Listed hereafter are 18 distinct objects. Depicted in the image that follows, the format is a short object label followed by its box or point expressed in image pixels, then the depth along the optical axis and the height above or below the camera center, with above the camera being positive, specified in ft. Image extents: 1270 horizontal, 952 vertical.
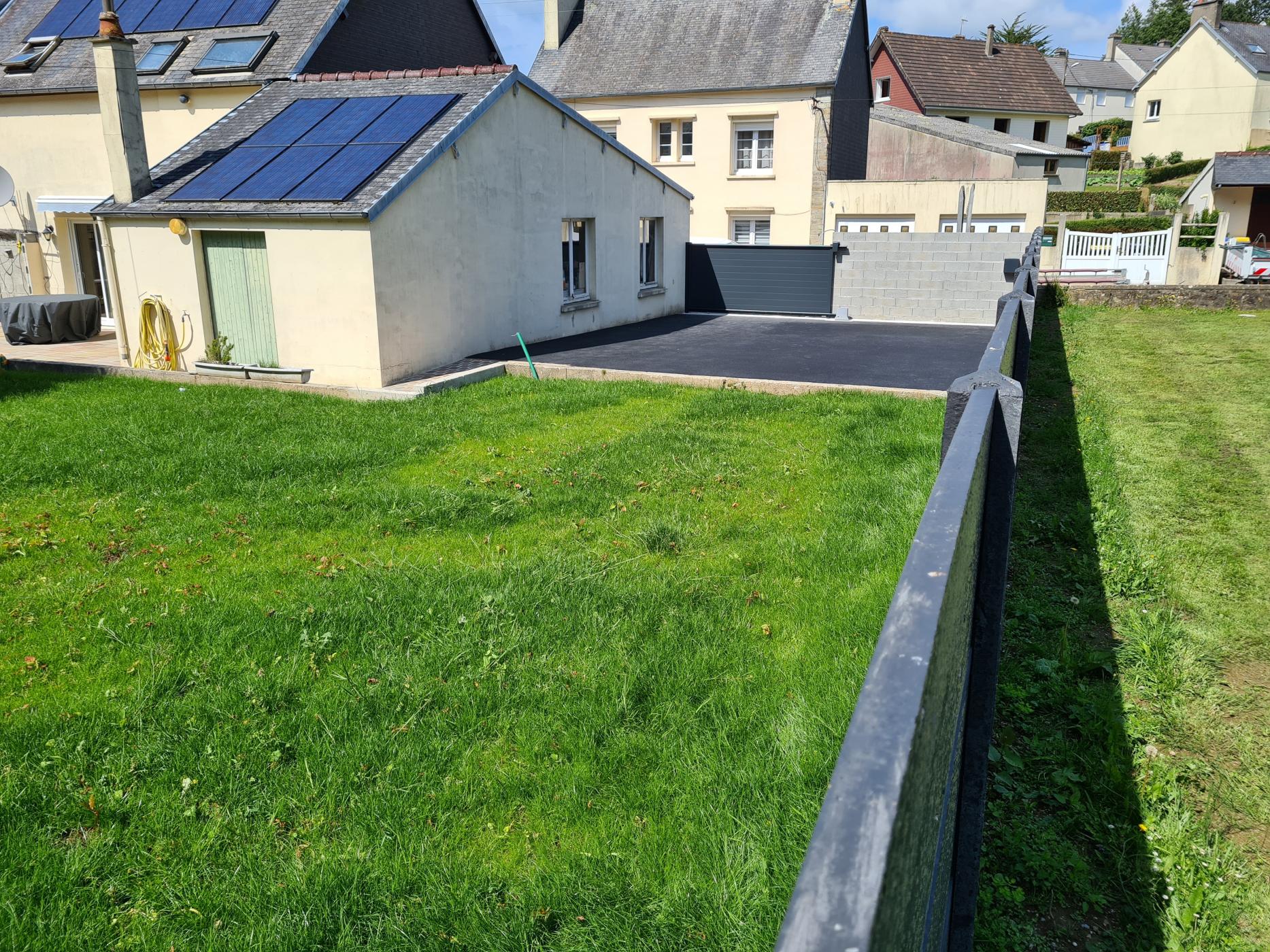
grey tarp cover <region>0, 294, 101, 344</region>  55.67 -4.60
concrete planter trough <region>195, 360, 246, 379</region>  44.70 -6.11
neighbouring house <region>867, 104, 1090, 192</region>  106.93 +9.92
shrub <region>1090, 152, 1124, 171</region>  203.82 +15.83
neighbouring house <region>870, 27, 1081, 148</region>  145.18 +23.49
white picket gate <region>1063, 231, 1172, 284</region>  81.41 -1.68
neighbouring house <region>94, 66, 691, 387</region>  42.47 +0.74
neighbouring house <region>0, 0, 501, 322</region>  58.80 +9.90
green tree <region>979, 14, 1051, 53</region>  250.98 +52.48
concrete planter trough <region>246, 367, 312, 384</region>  43.88 -6.19
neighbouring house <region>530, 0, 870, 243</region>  100.07 +15.16
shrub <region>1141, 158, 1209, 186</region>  169.58 +11.33
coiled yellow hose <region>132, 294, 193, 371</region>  46.83 -4.80
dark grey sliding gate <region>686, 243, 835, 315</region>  76.18 -3.38
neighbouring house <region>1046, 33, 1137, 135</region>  249.14 +38.46
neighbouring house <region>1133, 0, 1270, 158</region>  177.37 +27.24
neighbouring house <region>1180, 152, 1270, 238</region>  106.01 +4.91
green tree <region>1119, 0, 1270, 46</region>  285.84 +67.32
